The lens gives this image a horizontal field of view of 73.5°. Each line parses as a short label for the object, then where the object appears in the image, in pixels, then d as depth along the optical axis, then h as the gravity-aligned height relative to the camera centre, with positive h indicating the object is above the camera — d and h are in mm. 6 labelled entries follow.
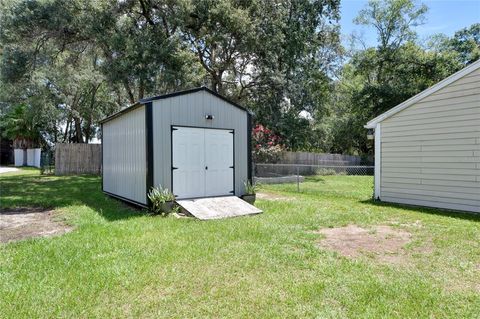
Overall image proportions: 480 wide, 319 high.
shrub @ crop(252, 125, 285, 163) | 15672 +438
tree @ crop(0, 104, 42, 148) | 25781 +2307
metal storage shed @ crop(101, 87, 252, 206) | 7281 +206
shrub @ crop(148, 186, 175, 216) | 7074 -1031
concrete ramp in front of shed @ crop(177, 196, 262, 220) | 6883 -1218
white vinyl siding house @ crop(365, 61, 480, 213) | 7359 +151
